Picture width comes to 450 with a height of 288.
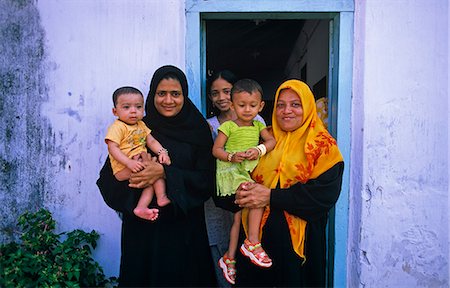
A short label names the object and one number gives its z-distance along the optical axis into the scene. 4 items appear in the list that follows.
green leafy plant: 2.65
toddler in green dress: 2.49
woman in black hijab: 2.54
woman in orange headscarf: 2.44
